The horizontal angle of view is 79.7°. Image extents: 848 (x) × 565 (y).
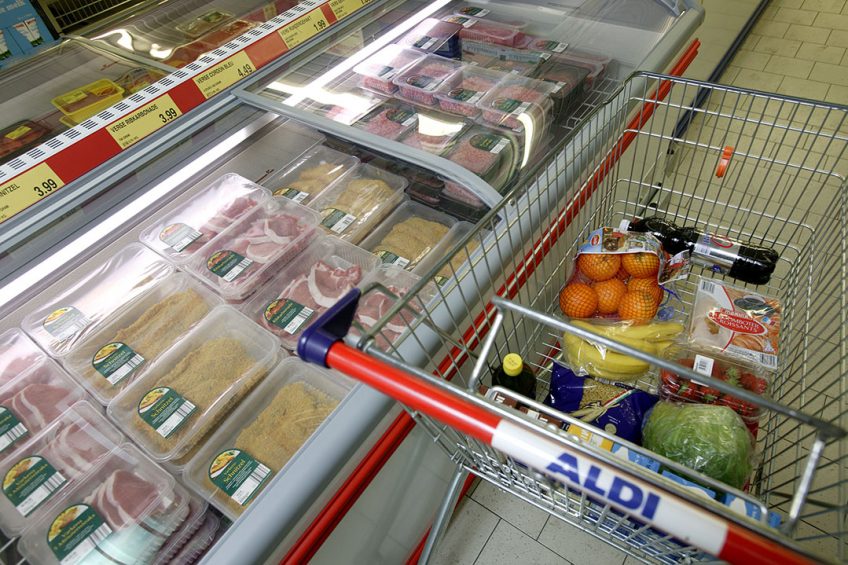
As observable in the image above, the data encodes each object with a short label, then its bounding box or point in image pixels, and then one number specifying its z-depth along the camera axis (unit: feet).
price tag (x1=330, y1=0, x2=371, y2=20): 7.13
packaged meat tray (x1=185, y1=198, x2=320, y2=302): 5.38
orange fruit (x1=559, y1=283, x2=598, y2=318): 5.02
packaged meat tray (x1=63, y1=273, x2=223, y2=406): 4.65
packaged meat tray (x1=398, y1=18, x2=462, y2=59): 7.55
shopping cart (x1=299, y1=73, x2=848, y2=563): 2.10
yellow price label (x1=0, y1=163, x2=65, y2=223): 4.52
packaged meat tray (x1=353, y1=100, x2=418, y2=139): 6.24
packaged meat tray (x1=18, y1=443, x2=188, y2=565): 3.69
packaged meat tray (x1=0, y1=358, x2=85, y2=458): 4.30
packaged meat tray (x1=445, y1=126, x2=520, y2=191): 5.61
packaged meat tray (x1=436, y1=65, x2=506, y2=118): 6.62
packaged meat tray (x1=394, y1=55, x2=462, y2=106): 6.84
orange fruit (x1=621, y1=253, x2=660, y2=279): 5.01
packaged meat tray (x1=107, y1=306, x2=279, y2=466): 4.30
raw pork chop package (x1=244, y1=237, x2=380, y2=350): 5.06
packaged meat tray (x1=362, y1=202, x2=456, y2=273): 5.67
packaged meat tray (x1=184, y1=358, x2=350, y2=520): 4.04
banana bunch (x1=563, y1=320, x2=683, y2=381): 4.61
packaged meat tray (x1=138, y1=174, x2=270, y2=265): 5.61
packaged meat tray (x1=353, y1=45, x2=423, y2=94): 6.96
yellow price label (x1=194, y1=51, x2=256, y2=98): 5.90
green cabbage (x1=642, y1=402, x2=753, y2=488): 3.58
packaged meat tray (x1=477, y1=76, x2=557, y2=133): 6.30
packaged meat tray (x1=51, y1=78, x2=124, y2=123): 6.45
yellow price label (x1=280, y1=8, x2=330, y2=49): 6.64
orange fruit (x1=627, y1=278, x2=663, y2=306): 4.97
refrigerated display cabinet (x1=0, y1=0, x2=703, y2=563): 3.67
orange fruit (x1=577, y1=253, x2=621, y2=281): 5.05
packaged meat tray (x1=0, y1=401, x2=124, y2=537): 3.86
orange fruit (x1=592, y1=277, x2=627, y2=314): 5.03
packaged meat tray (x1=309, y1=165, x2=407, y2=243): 5.95
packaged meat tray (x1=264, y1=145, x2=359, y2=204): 6.35
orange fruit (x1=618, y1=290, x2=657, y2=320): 4.89
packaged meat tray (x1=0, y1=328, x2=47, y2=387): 4.69
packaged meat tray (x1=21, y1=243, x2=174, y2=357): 4.87
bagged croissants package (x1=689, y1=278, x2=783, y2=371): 4.32
